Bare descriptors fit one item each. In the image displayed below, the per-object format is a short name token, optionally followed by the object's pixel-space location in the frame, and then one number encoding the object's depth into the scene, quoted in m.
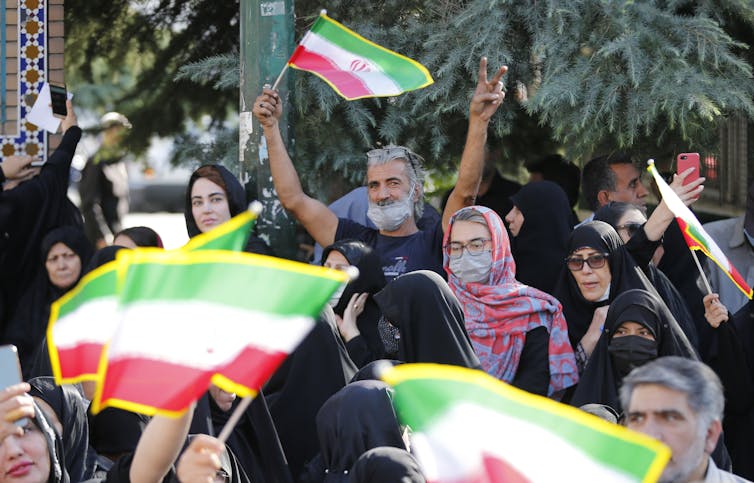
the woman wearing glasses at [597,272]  11.17
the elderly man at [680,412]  7.33
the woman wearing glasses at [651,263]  11.53
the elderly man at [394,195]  12.11
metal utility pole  13.41
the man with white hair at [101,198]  24.22
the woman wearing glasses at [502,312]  10.74
